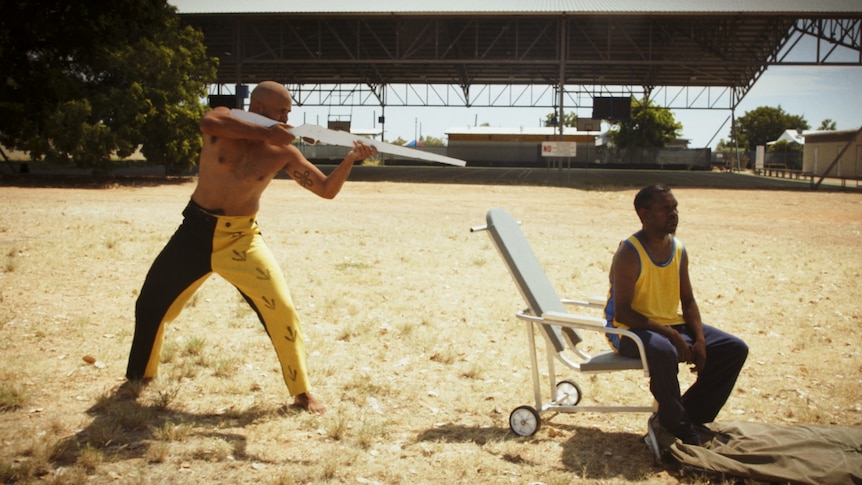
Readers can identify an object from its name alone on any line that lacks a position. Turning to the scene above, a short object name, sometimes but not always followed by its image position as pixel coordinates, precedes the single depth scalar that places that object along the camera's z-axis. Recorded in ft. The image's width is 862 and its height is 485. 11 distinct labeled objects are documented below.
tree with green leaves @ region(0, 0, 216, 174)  77.66
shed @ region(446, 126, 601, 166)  184.75
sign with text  102.42
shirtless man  14.73
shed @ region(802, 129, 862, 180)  140.96
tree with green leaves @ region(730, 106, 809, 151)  302.25
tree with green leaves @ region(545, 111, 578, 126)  237.04
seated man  13.57
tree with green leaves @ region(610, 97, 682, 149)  216.13
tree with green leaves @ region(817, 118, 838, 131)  366.22
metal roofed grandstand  104.01
